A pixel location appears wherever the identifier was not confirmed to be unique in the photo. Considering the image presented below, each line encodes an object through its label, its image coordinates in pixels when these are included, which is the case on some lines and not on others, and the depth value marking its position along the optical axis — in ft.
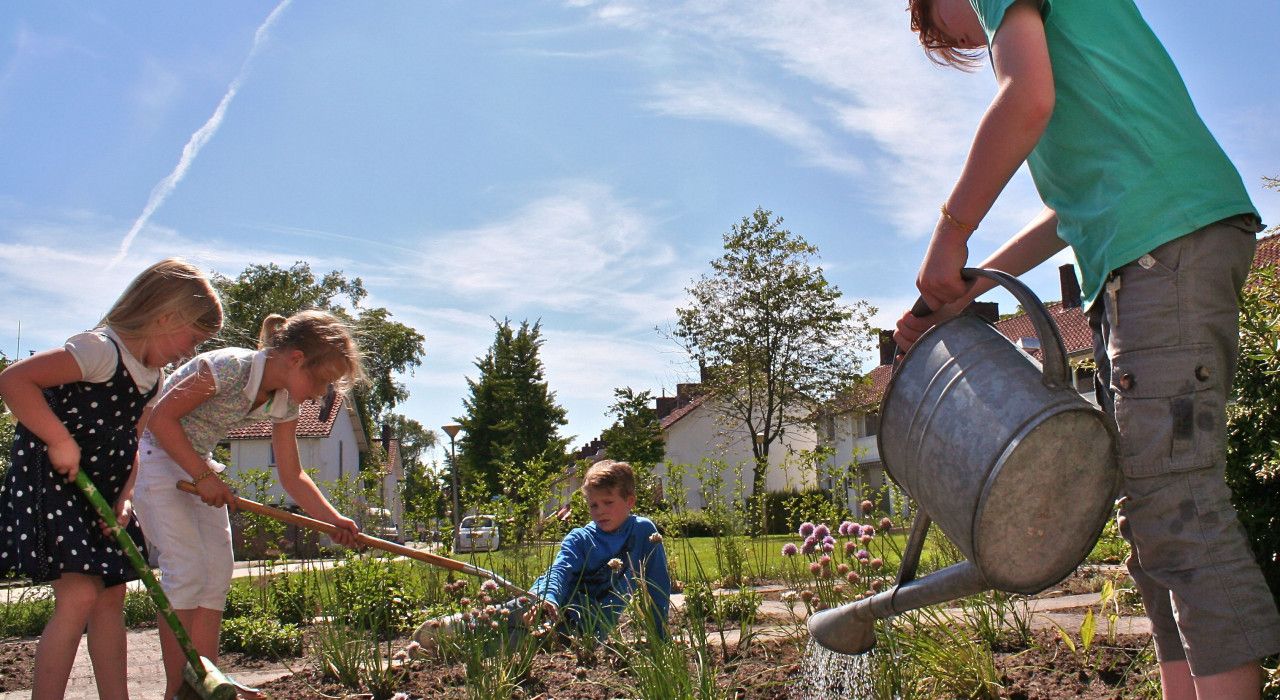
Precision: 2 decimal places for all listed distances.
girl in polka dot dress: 8.91
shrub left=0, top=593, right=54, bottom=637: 20.34
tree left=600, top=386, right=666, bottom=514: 88.10
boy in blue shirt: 12.39
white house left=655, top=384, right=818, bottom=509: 135.23
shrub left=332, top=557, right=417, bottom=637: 15.62
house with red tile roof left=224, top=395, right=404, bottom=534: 113.80
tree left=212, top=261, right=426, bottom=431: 127.85
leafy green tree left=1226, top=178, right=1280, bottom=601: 6.79
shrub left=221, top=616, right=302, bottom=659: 15.20
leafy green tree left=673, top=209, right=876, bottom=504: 93.40
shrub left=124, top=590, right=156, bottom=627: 21.62
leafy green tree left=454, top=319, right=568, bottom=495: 118.73
